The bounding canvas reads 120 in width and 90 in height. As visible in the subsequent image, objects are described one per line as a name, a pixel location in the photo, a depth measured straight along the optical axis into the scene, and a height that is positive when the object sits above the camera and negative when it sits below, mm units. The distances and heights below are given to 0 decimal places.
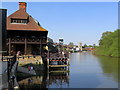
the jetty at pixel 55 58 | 17149 -2210
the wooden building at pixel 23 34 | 18172 +1935
